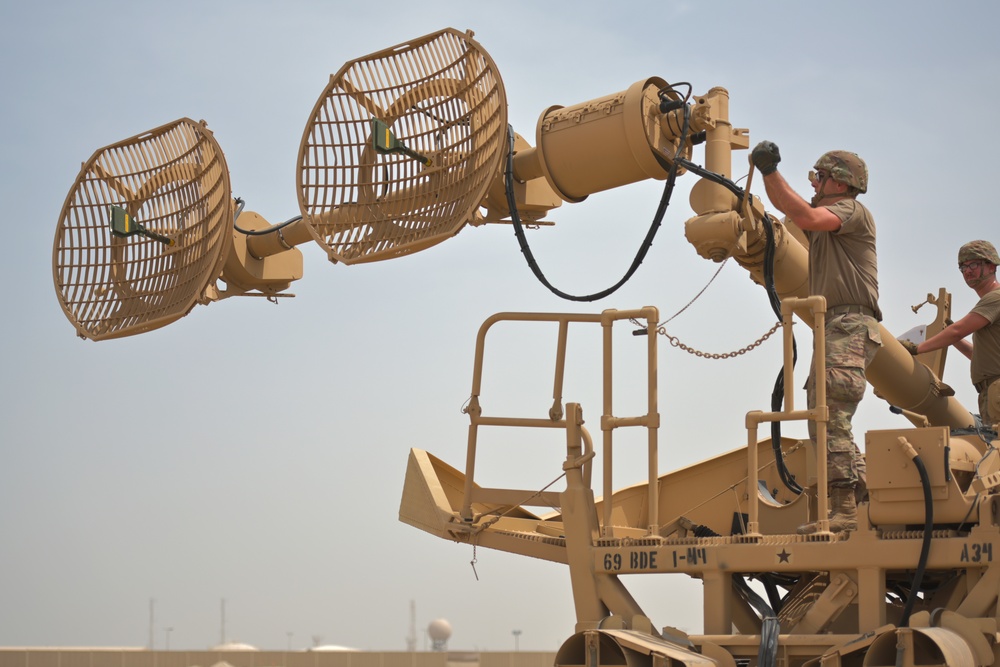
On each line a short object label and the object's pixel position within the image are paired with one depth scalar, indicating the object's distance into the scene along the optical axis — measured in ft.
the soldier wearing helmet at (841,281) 28.48
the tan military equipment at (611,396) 26.27
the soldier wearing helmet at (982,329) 31.60
